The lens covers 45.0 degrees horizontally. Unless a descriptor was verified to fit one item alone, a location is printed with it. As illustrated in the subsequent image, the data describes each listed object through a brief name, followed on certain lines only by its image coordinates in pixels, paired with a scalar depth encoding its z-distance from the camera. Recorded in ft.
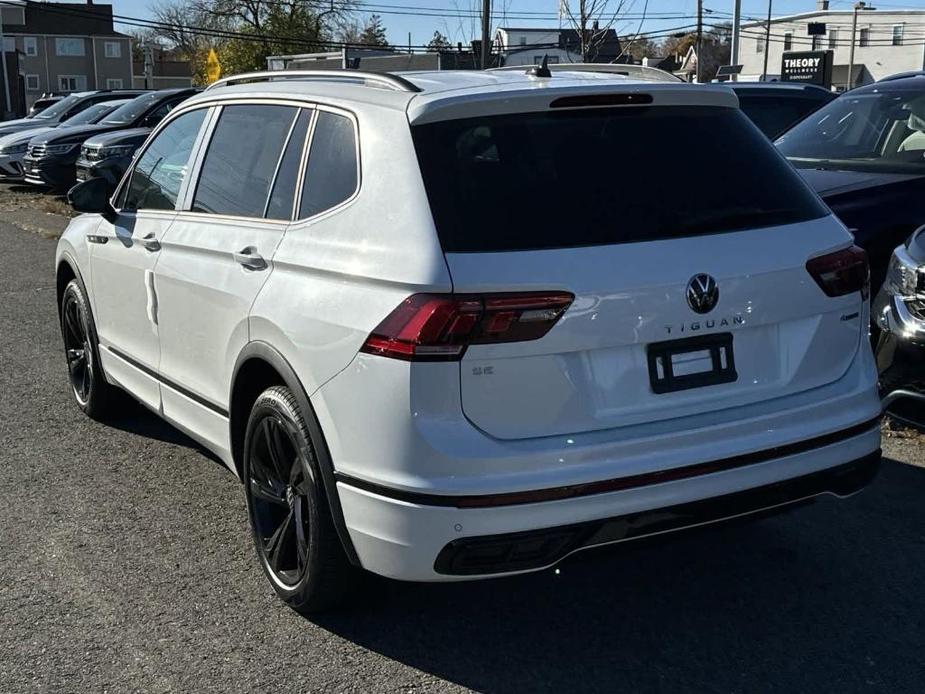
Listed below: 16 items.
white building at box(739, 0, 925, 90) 262.06
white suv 10.41
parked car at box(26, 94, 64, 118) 103.30
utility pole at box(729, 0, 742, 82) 94.07
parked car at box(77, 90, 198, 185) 55.16
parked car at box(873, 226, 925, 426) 15.98
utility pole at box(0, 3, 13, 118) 206.51
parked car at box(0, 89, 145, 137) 77.15
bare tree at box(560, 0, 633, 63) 64.64
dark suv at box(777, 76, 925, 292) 21.74
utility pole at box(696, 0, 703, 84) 183.27
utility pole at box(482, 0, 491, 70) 76.89
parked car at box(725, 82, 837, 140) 35.81
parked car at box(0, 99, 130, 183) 68.39
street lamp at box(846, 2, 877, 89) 243.56
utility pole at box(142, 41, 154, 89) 153.66
